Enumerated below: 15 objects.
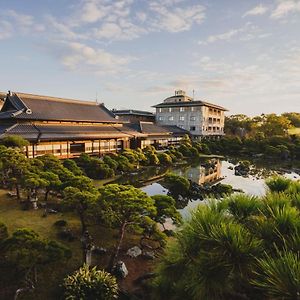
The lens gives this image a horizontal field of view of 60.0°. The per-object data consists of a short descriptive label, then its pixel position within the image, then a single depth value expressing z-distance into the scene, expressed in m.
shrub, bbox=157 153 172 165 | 35.09
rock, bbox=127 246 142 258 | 11.04
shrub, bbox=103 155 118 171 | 26.33
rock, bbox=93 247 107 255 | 10.88
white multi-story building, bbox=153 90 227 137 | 60.53
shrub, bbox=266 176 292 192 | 6.87
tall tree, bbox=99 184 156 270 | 9.48
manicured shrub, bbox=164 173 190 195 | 21.19
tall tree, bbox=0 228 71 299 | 7.74
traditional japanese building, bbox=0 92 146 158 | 26.84
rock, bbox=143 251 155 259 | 11.02
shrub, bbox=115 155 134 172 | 27.56
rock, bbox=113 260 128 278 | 9.54
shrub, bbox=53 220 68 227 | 12.98
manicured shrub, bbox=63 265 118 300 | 7.77
